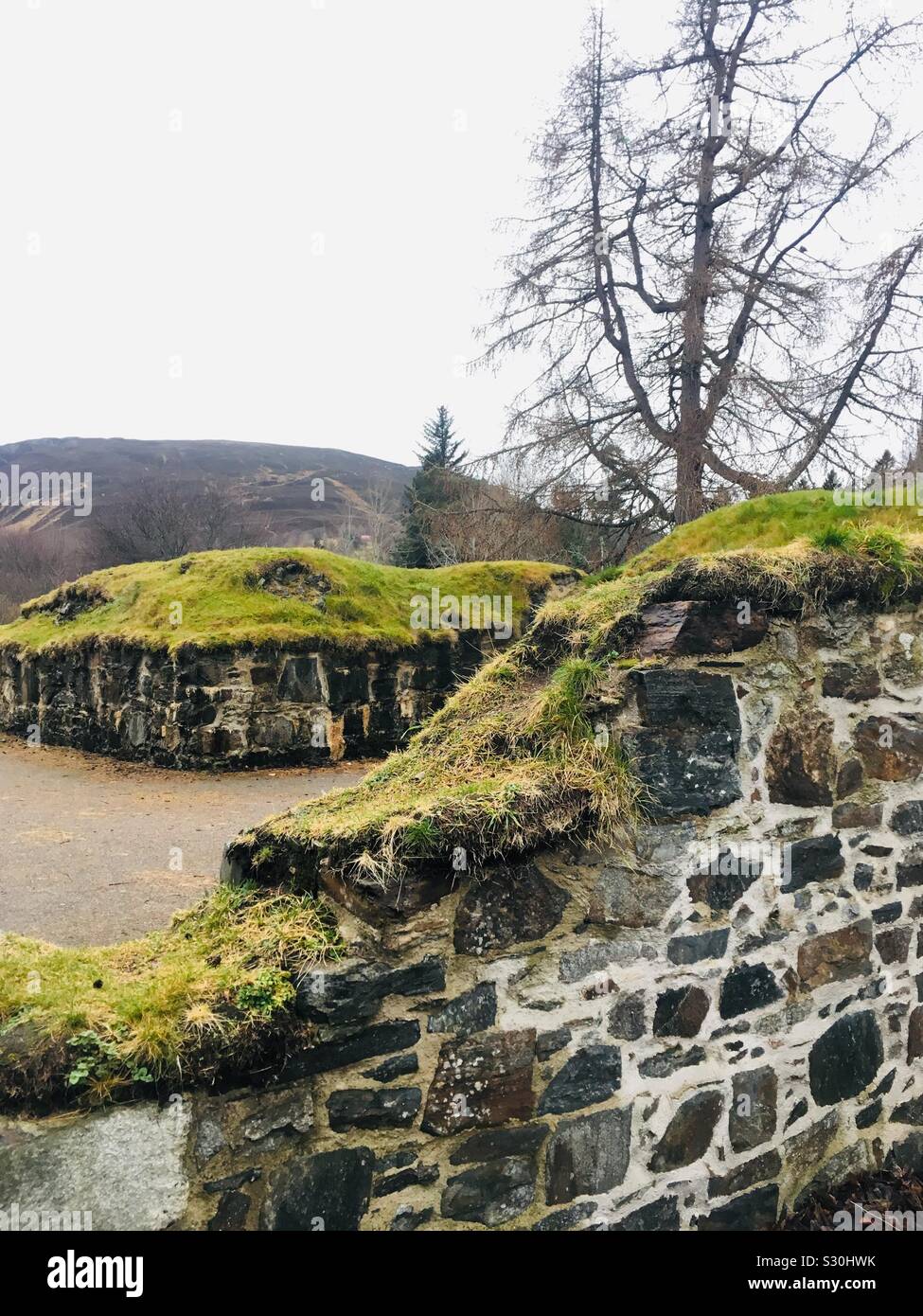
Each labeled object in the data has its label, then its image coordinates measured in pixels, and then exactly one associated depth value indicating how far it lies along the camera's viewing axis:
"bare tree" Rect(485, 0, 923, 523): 11.06
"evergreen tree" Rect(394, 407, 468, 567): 13.03
